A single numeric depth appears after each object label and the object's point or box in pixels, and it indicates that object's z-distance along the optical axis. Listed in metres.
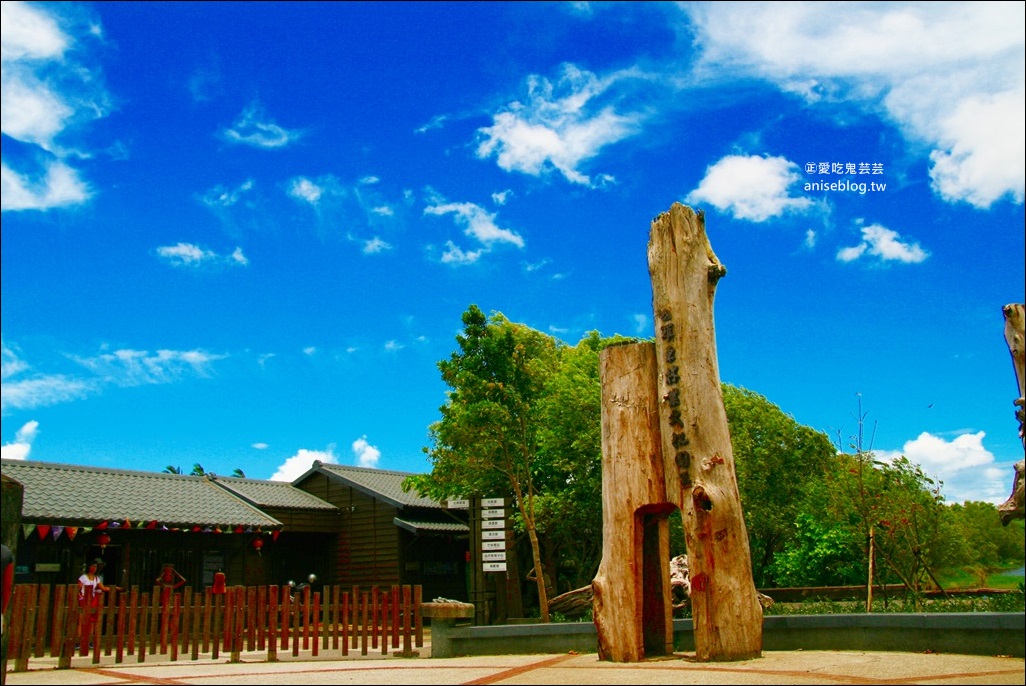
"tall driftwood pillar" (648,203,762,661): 8.26
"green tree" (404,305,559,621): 16.22
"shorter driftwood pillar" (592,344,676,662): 8.66
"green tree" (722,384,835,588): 22.28
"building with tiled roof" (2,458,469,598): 17.56
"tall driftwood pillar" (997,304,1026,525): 6.87
